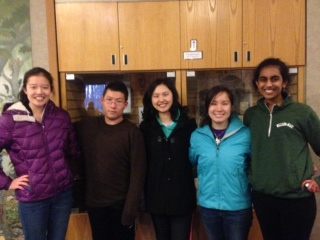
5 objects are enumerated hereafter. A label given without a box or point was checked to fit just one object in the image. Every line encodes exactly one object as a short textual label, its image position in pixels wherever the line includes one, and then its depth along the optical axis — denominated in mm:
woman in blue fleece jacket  1692
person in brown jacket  1820
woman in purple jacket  1688
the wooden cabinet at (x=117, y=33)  2250
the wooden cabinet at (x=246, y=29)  2242
